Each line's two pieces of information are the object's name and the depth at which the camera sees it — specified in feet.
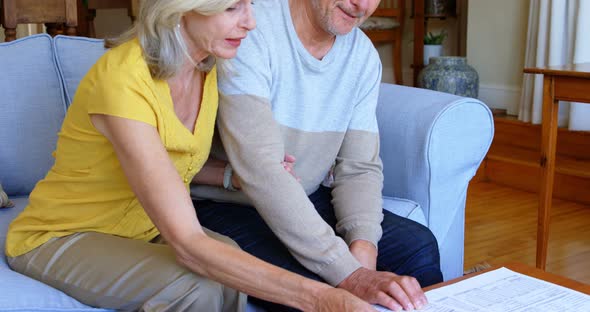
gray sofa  6.14
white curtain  12.16
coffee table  4.14
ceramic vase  13.76
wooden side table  7.39
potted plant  16.22
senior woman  4.08
